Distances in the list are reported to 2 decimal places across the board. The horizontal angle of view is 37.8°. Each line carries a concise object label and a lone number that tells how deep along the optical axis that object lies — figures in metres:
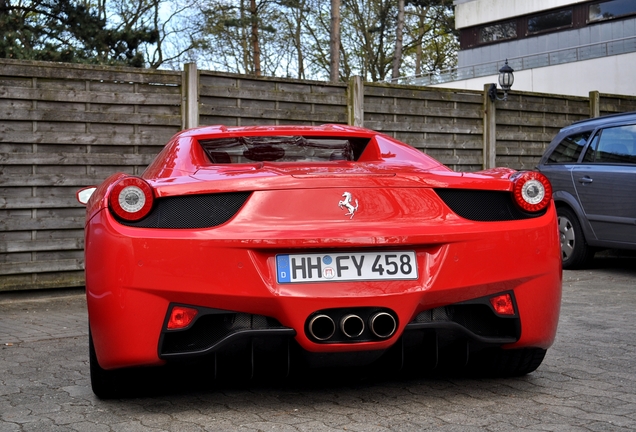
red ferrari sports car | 3.55
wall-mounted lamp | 16.25
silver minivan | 9.34
